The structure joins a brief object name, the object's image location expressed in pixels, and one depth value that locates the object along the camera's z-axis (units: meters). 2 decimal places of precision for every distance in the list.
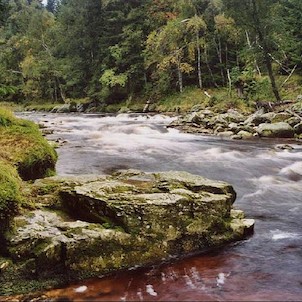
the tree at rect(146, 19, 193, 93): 34.91
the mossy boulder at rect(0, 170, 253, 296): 4.57
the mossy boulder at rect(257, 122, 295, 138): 17.73
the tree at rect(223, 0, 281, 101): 24.28
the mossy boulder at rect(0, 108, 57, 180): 6.75
